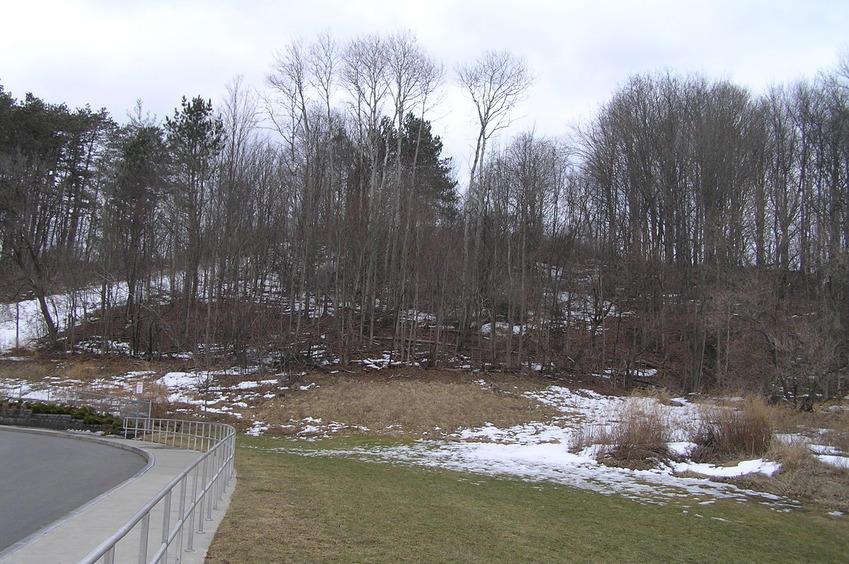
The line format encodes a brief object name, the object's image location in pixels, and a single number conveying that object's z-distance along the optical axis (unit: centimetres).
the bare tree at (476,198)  4136
